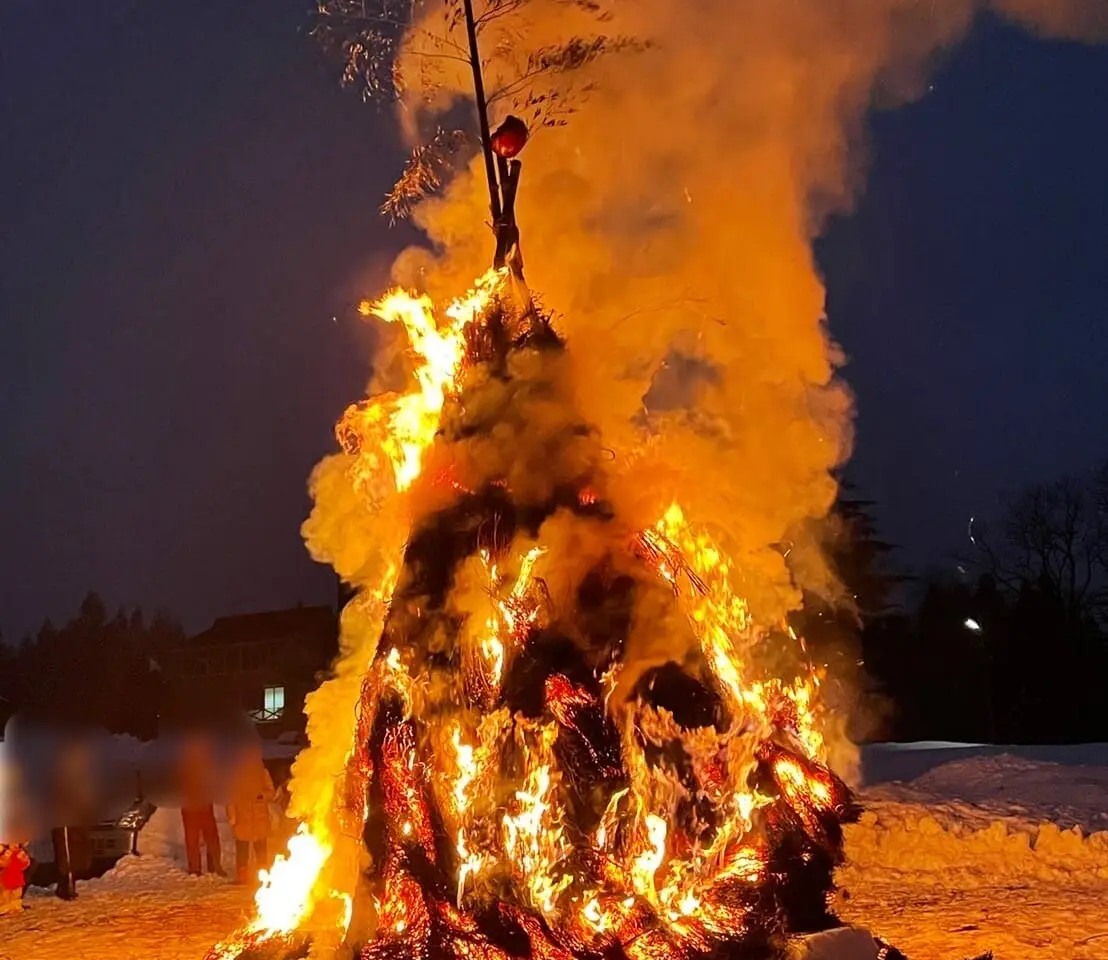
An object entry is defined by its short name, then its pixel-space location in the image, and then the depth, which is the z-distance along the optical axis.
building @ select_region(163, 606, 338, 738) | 13.68
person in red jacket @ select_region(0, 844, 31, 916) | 11.35
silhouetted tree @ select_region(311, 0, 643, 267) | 8.01
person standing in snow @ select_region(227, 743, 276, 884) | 12.89
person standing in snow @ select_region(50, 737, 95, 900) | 12.34
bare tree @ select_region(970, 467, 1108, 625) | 38.50
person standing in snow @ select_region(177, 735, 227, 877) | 13.48
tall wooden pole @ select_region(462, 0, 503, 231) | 7.85
